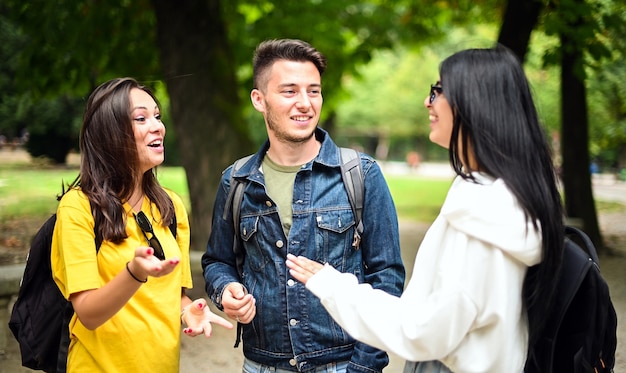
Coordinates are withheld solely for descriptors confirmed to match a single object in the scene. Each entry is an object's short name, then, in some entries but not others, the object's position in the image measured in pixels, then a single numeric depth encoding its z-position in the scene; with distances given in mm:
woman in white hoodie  1885
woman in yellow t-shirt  2301
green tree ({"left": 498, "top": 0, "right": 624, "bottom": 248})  7887
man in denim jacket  2564
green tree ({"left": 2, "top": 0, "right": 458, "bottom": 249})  7934
